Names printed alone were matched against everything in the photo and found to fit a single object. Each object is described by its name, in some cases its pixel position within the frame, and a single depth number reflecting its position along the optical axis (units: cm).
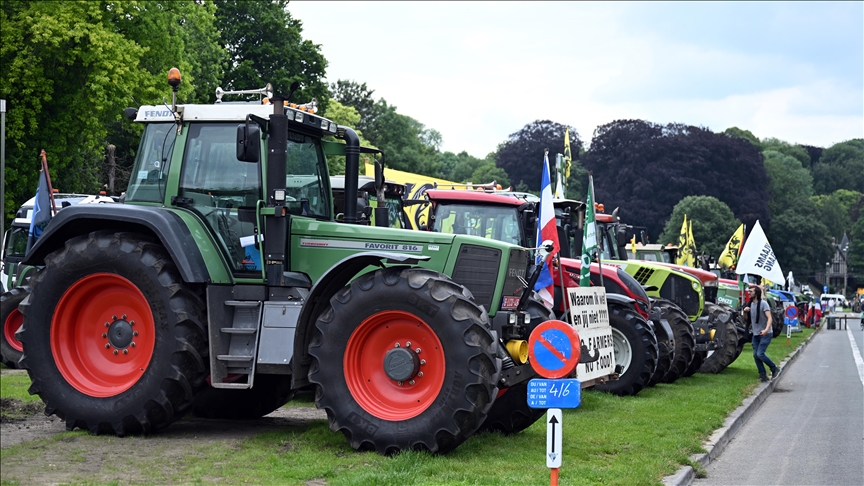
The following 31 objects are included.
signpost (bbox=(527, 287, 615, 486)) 712
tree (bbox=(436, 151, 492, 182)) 11806
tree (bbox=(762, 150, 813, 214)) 9638
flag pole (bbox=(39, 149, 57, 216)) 1648
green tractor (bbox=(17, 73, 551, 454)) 888
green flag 1478
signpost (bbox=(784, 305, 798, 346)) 3550
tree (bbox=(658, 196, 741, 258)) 7319
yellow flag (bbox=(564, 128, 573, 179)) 3406
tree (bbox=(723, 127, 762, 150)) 11794
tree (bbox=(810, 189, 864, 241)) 11694
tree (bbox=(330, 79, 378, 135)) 7269
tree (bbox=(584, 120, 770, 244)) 7781
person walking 2027
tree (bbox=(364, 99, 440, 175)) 7675
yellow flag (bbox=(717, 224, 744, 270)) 3569
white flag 2530
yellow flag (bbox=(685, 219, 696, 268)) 3581
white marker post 711
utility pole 2214
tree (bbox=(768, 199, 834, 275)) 9012
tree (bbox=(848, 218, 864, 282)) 12119
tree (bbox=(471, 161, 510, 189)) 8031
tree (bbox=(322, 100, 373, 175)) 6230
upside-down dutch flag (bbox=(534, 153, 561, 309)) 1109
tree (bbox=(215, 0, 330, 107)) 4984
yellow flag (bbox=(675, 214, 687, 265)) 3631
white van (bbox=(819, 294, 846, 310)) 9656
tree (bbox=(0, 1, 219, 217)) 2856
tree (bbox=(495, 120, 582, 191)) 7800
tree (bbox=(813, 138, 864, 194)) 12575
